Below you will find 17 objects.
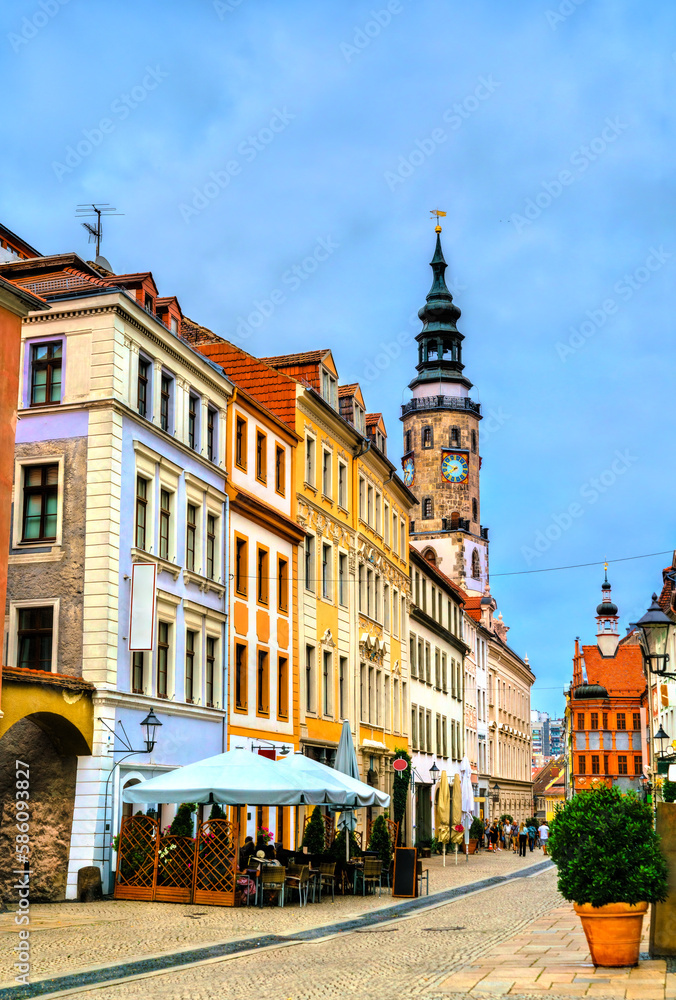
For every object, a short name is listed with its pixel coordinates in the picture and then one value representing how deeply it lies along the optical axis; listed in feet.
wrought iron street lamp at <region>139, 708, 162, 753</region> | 83.89
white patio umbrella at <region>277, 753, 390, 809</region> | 76.81
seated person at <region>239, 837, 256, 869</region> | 77.30
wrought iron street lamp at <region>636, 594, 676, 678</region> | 64.90
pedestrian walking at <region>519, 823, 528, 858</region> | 179.63
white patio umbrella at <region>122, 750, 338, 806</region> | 69.87
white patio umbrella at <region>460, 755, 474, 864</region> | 217.97
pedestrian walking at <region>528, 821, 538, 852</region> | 203.21
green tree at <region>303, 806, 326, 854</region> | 90.99
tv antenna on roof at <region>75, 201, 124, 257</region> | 117.82
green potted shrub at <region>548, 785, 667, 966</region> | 42.88
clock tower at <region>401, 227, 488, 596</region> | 375.86
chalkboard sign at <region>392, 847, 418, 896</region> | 84.28
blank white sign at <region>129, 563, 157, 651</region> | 85.25
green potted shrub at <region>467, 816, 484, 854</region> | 183.93
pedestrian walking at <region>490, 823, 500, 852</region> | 208.04
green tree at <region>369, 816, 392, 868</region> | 95.45
